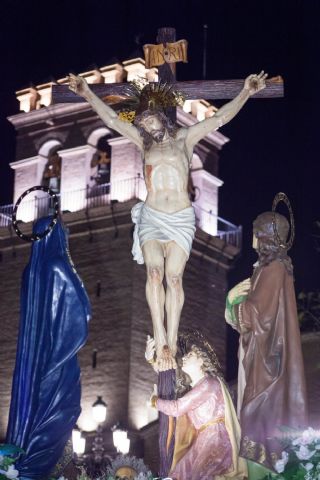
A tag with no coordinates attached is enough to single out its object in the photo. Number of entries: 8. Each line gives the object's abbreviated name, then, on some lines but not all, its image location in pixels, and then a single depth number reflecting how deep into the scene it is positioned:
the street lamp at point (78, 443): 28.83
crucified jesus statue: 11.57
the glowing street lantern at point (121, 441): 25.75
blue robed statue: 12.09
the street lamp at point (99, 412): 30.55
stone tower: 40.59
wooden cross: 12.19
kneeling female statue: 11.32
